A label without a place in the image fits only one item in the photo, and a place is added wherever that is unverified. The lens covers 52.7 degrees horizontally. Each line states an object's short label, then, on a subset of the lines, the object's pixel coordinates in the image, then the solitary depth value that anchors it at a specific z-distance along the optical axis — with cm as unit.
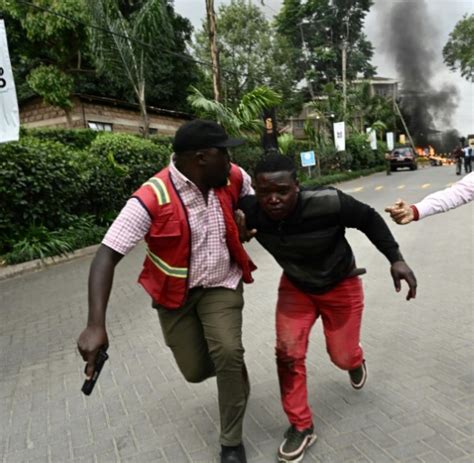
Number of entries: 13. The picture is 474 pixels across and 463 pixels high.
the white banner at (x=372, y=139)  3234
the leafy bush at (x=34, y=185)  757
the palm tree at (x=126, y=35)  1268
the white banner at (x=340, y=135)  2406
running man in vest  218
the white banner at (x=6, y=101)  686
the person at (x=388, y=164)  2795
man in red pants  247
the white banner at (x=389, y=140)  3852
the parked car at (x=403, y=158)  3086
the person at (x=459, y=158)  2311
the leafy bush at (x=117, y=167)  946
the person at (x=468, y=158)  2255
